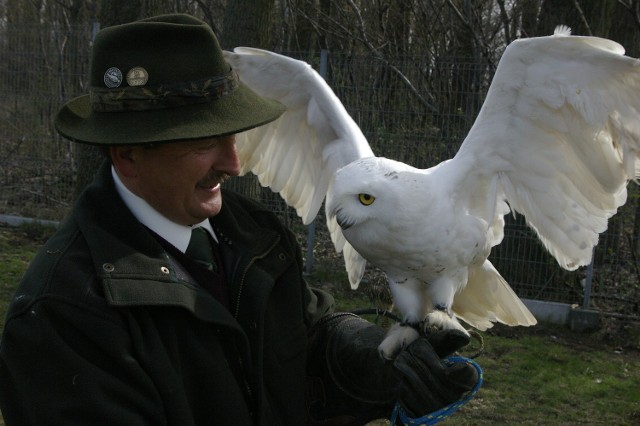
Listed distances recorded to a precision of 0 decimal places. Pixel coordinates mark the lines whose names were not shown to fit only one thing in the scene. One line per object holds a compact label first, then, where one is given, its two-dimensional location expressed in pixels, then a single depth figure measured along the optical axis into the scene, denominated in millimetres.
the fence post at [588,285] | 5739
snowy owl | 2568
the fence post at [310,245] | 6684
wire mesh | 5809
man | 1611
